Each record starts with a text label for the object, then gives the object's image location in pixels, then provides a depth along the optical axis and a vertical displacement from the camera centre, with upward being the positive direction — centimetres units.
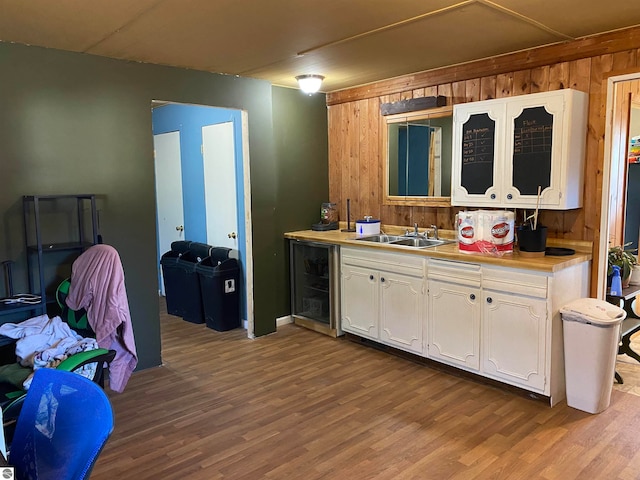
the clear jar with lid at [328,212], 523 -25
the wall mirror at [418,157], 427 +26
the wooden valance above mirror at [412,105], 423 +71
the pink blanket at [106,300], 324 -70
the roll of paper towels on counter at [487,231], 348 -32
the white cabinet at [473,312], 319 -89
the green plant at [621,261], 380 -58
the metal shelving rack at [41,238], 326 -32
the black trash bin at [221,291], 485 -98
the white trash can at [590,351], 305 -102
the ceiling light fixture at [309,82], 436 +92
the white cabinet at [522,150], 334 +24
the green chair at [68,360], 214 -85
